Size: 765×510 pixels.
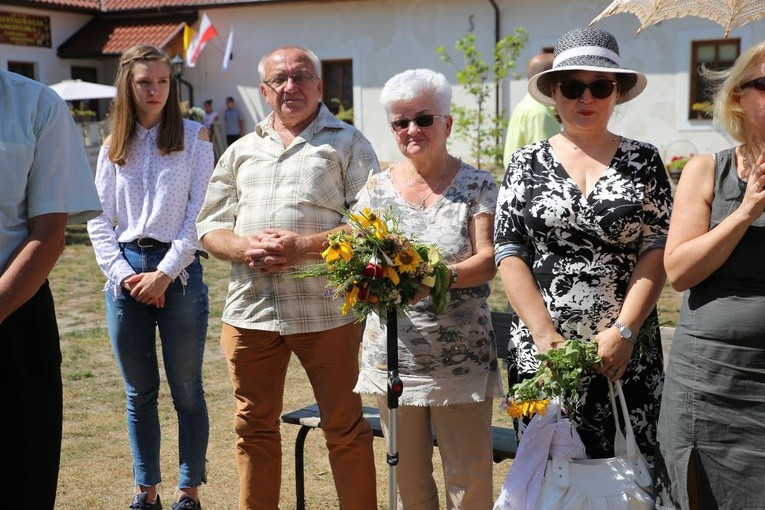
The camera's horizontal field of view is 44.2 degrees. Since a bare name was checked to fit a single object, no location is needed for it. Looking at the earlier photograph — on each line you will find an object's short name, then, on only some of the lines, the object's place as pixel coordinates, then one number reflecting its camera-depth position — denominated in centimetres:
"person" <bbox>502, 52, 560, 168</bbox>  712
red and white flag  2595
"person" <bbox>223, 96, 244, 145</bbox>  2639
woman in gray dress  276
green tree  1705
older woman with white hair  362
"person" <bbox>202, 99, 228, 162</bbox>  2512
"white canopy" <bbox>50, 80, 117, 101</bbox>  1830
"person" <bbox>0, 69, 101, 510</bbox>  287
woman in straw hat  317
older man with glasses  404
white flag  2628
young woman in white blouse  441
